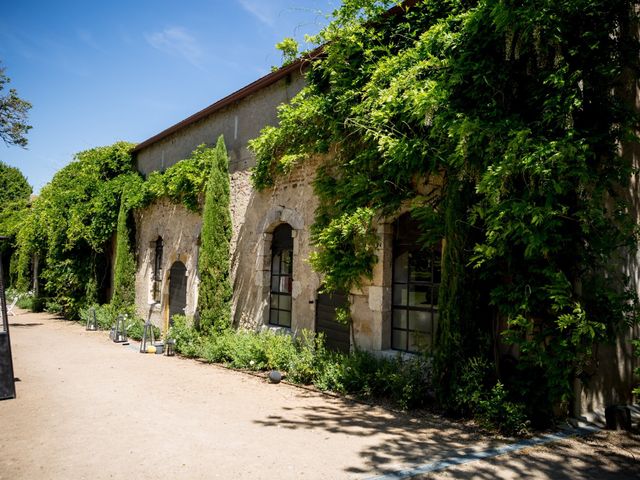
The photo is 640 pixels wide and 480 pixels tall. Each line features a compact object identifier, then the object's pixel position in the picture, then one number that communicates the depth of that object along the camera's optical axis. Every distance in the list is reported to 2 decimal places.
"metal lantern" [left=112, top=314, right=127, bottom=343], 11.28
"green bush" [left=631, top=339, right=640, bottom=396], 4.49
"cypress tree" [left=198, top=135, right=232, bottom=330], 9.14
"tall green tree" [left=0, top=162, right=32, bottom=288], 23.25
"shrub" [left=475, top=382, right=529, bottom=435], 4.40
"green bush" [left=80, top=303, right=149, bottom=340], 12.09
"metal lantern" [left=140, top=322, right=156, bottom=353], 9.85
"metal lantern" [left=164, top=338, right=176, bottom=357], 9.57
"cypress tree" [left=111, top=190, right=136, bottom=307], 13.48
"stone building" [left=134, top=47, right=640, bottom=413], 6.22
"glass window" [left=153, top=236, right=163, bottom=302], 12.97
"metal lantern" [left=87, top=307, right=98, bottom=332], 13.32
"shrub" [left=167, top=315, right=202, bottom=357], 9.30
